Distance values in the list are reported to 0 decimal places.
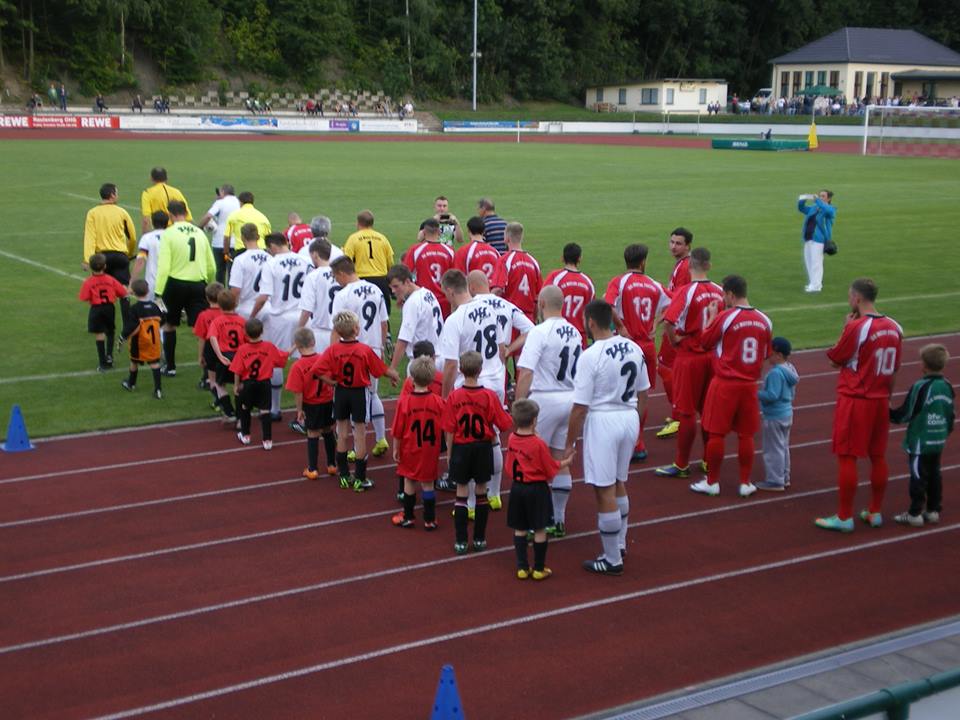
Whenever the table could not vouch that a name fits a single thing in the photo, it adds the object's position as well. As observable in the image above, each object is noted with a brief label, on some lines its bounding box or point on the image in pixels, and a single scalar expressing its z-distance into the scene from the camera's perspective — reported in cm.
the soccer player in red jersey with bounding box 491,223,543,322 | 1234
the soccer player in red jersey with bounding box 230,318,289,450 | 1099
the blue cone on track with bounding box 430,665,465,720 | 577
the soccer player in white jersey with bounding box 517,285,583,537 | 867
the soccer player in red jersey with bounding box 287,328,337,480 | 1008
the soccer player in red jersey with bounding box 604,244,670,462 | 1066
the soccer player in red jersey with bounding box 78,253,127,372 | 1376
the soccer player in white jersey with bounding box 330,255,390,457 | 1069
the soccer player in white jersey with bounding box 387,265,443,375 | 1029
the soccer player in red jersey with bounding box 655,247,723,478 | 1023
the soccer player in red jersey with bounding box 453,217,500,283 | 1350
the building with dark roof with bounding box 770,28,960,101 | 9144
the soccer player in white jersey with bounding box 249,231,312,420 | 1241
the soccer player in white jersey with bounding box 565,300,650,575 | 801
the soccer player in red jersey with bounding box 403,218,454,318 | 1345
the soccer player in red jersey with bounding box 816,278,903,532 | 879
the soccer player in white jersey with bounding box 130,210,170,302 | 1416
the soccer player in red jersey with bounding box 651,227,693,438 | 1143
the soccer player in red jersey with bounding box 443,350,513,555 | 840
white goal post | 5775
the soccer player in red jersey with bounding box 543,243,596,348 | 1082
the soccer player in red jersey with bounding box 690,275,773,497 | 948
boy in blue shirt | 1005
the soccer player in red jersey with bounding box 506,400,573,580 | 789
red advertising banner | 6191
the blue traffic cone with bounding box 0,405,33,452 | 1125
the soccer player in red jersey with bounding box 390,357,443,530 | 877
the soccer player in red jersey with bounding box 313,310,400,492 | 970
